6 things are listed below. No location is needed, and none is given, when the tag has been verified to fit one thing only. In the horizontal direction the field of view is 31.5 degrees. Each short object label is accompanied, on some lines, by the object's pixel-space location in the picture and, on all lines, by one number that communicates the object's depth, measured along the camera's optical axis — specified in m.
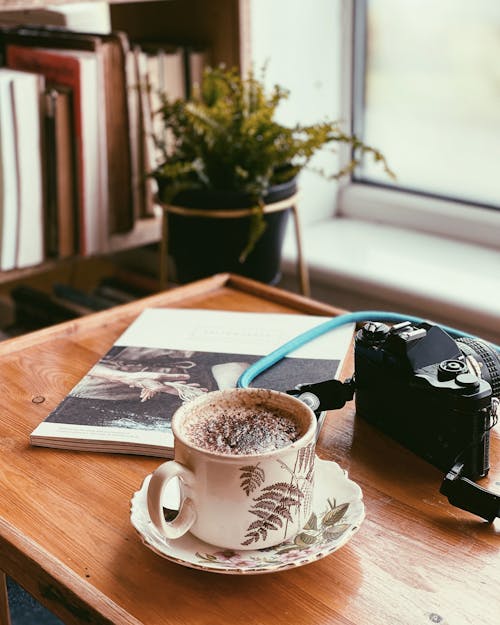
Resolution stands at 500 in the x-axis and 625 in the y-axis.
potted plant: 1.34
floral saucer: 0.62
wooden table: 0.60
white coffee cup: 0.61
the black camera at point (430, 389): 0.72
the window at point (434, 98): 1.64
